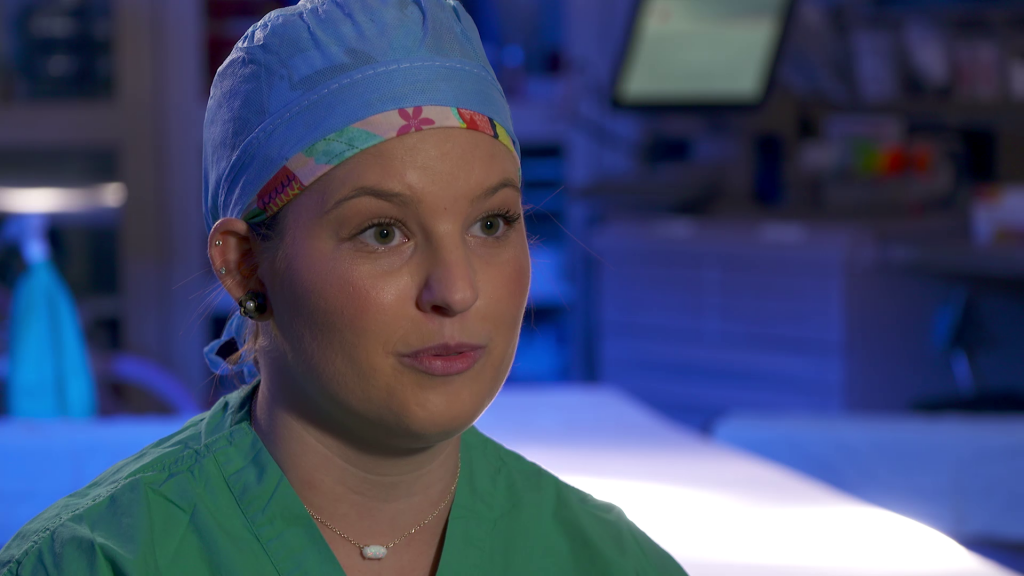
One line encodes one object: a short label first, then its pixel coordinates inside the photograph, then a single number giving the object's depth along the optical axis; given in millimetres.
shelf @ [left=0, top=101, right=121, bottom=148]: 3838
